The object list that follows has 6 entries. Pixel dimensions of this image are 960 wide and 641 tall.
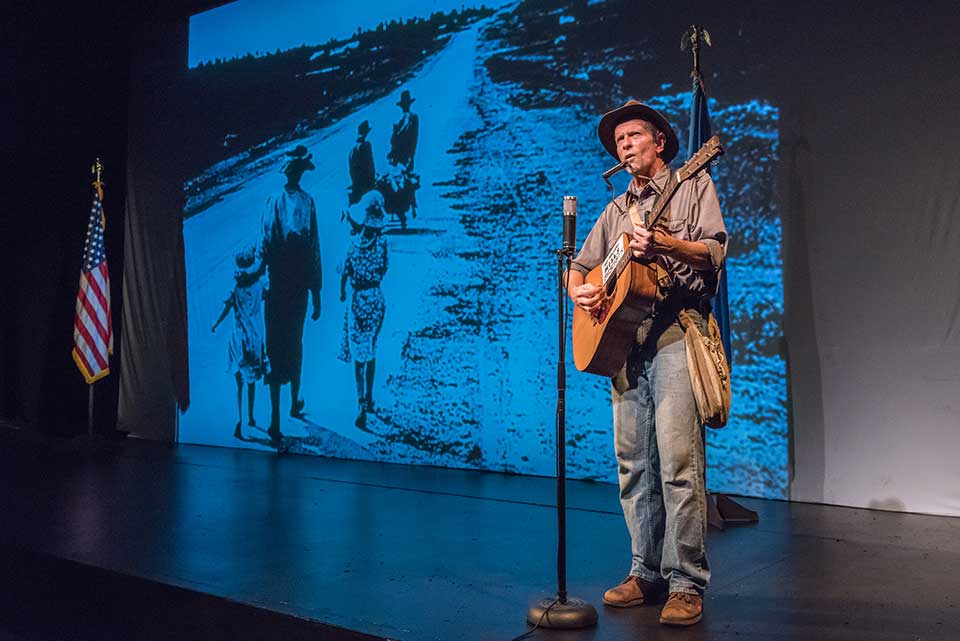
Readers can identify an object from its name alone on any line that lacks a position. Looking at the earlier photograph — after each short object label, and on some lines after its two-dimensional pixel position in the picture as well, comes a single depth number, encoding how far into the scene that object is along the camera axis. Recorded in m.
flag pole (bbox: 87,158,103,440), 7.59
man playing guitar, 2.49
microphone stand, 2.46
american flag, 7.64
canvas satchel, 2.43
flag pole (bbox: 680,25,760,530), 4.11
